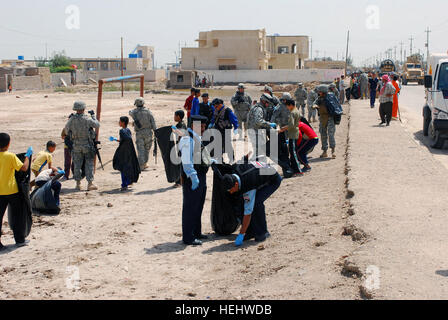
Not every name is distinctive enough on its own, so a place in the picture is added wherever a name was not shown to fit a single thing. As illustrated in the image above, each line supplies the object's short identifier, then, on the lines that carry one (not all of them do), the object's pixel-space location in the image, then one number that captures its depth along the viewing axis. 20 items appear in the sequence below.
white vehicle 13.67
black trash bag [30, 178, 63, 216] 8.48
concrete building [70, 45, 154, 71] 87.25
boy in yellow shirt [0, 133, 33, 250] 6.66
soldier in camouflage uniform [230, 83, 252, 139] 14.41
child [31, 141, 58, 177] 8.99
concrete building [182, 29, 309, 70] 69.56
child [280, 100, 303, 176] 10.13
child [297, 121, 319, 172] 10.90
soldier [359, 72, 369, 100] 28.42
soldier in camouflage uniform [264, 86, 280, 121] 10.87
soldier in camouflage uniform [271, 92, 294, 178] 10.36
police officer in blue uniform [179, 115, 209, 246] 6.36
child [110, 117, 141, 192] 10.05
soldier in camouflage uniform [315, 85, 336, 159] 11.51
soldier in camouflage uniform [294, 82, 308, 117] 19.95
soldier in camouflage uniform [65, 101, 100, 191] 9.73
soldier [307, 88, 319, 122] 18.19
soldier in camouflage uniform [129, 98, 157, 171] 11.20
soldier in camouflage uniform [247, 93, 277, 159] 9.87
